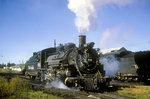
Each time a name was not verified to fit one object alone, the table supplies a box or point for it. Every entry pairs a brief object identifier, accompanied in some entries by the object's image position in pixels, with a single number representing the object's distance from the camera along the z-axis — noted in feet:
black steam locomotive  43.21
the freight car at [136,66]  62.28
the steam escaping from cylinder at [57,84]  47.97
